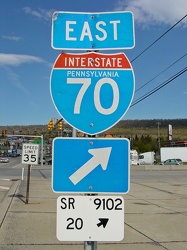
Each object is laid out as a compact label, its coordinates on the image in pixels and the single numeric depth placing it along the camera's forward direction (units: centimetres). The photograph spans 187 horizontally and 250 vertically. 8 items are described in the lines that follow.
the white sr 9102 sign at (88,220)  215
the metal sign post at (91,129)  214
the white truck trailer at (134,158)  4307
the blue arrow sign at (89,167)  213
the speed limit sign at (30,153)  1023
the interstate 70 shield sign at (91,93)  219
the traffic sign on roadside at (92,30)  229
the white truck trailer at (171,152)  4895
